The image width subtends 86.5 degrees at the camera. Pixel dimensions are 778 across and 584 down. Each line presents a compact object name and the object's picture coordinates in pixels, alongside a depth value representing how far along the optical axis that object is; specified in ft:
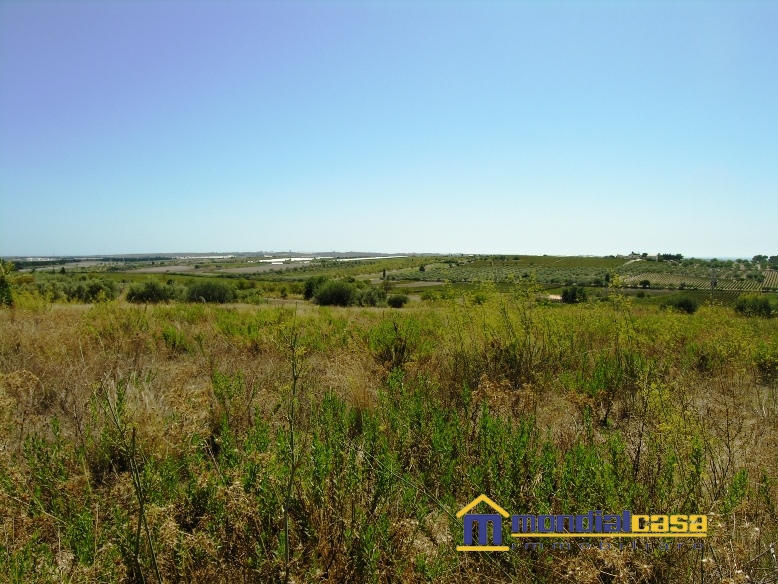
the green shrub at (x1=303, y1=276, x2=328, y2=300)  109.45
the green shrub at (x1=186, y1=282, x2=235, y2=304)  88.59
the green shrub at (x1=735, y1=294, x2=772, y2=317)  49.13
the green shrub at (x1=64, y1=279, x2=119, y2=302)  79.62
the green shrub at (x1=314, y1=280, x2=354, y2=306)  96.78
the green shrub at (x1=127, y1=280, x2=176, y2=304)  78.05
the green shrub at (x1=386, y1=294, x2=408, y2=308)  100.93
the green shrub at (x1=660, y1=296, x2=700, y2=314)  83.82
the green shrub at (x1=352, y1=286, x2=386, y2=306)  98.58
